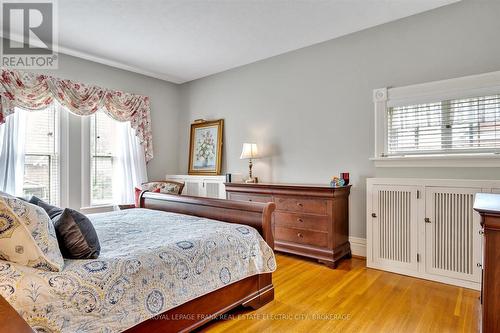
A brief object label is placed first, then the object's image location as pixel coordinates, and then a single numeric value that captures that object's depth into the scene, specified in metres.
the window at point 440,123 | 2.68
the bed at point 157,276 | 1.24
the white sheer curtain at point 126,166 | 4.59
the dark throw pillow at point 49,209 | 1.75
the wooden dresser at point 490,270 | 1.40
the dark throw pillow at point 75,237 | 1.53
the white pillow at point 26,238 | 1.27
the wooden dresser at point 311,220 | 3.18
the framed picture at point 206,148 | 4.94
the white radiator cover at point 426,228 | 2.59
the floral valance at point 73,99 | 3.43
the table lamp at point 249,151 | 4.14
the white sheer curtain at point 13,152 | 3.43
